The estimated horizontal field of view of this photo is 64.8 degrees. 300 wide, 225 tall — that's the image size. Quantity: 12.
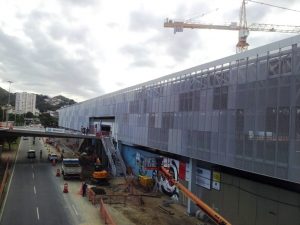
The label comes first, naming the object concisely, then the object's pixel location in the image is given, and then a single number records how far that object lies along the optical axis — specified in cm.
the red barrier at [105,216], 1624
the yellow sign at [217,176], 1810
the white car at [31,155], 4256
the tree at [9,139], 4910
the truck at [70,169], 2855
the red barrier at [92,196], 2075
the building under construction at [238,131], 1304
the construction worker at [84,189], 2275
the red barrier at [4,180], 2231
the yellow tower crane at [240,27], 5299
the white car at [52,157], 3975
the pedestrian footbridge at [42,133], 3808
